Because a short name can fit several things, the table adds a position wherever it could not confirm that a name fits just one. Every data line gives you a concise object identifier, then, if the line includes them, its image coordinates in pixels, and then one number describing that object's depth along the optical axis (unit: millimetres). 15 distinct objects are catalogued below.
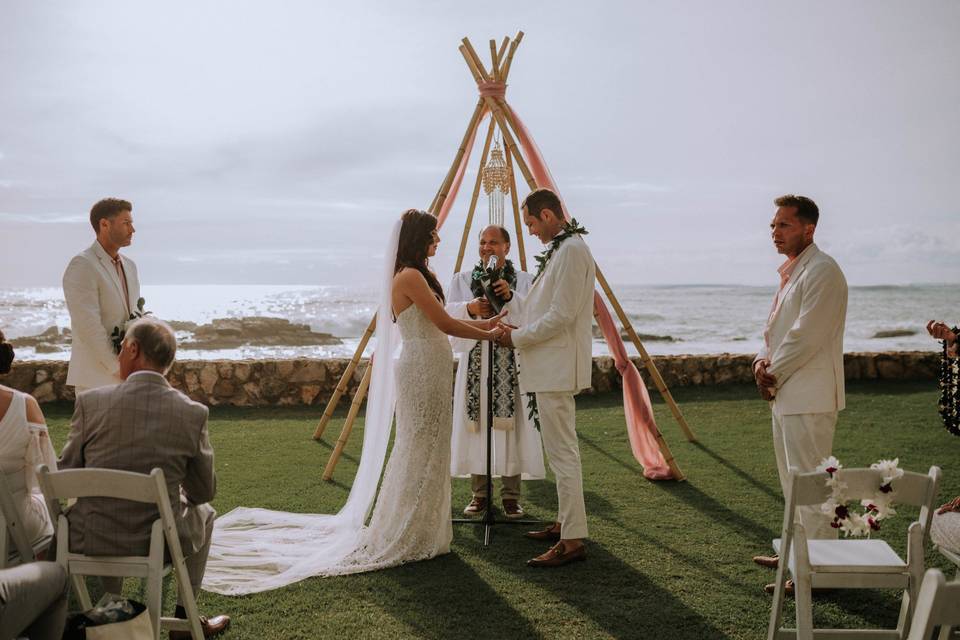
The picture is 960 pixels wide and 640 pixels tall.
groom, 4188
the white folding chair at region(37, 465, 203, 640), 2541
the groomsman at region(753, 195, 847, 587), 3742
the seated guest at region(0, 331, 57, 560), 3020
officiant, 5305
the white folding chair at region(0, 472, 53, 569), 2766
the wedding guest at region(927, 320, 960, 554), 3078
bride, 4273
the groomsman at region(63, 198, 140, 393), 4645
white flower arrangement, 2654
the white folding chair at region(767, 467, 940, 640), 2652
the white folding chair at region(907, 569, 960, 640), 1671
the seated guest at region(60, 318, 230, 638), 2775
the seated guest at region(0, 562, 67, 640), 2182
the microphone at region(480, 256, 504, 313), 4875
